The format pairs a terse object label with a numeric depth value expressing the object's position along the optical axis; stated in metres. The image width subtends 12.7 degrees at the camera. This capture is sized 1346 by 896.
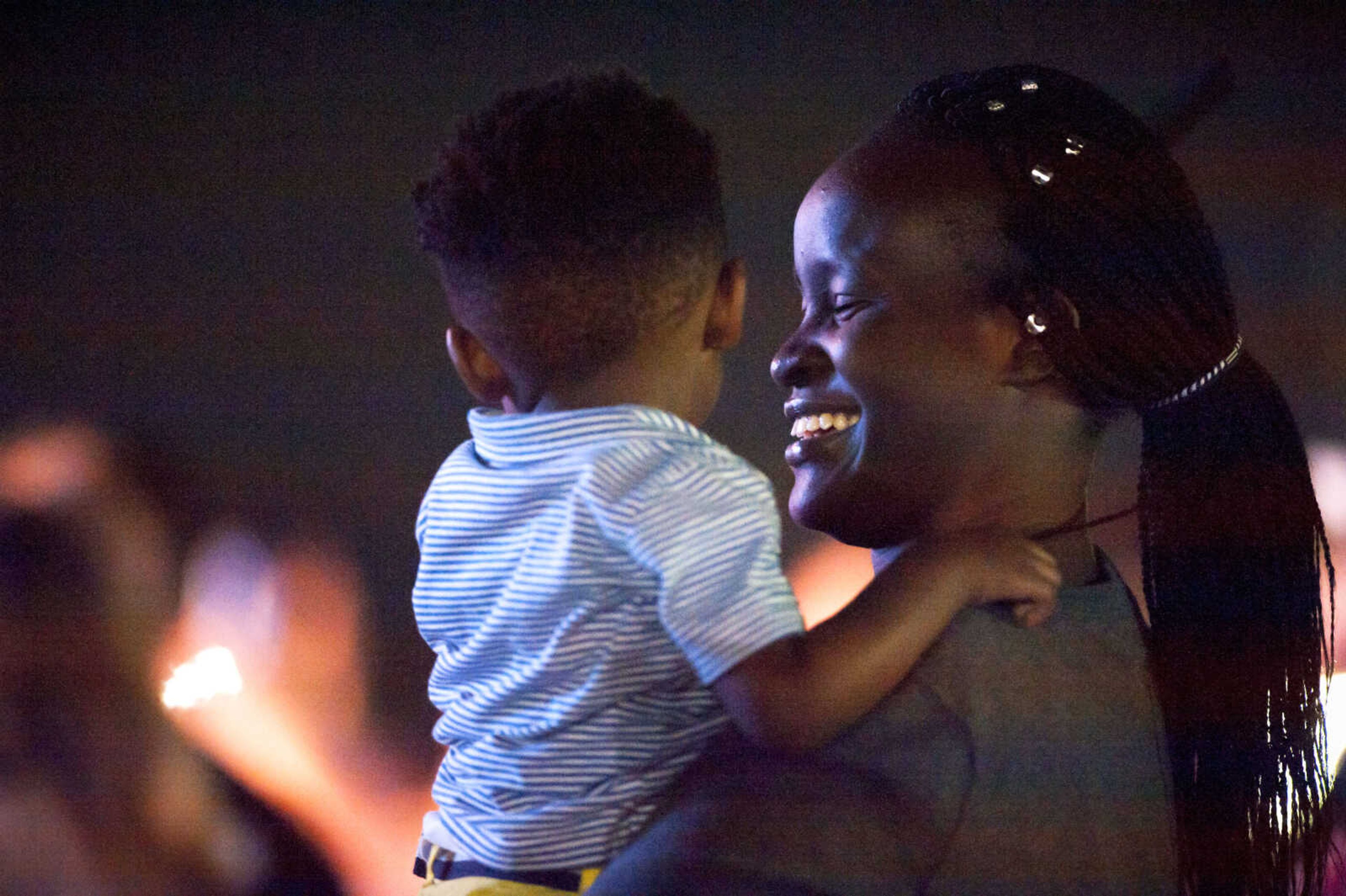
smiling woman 2.65
